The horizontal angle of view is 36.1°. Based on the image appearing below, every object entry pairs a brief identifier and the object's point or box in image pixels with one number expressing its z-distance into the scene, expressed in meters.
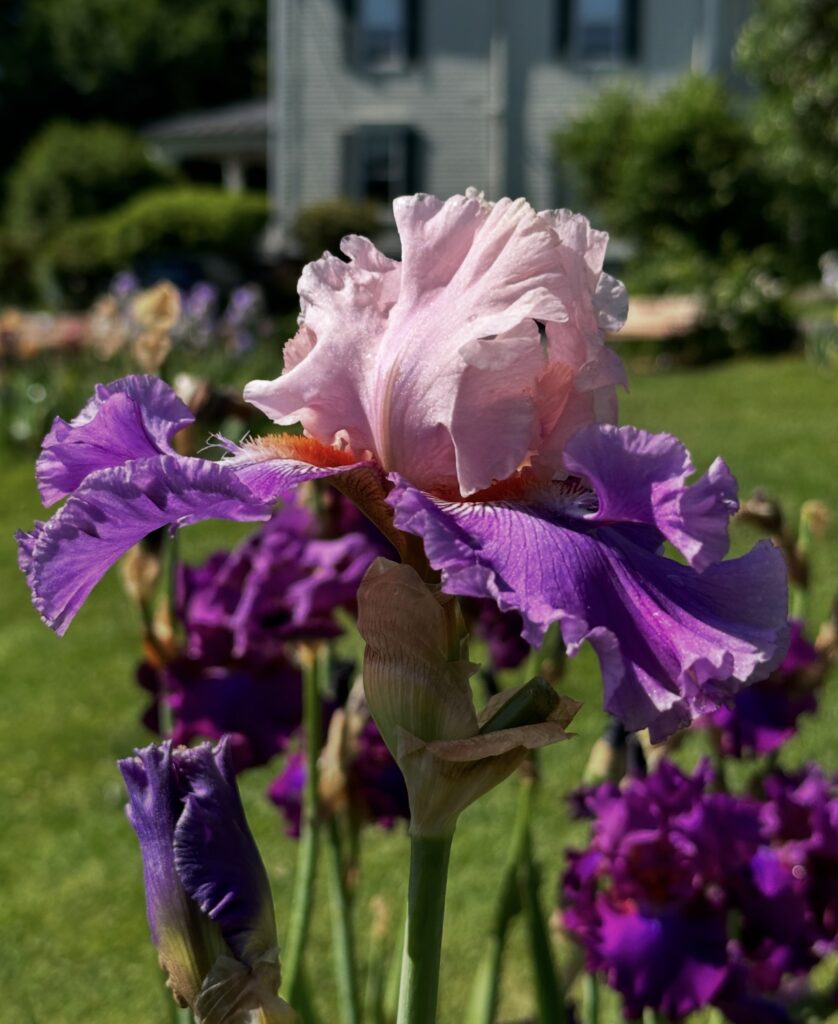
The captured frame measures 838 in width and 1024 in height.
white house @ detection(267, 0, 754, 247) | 16.33
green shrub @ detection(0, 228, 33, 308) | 16.44
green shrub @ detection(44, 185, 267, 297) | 16.97
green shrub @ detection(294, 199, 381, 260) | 15.89
